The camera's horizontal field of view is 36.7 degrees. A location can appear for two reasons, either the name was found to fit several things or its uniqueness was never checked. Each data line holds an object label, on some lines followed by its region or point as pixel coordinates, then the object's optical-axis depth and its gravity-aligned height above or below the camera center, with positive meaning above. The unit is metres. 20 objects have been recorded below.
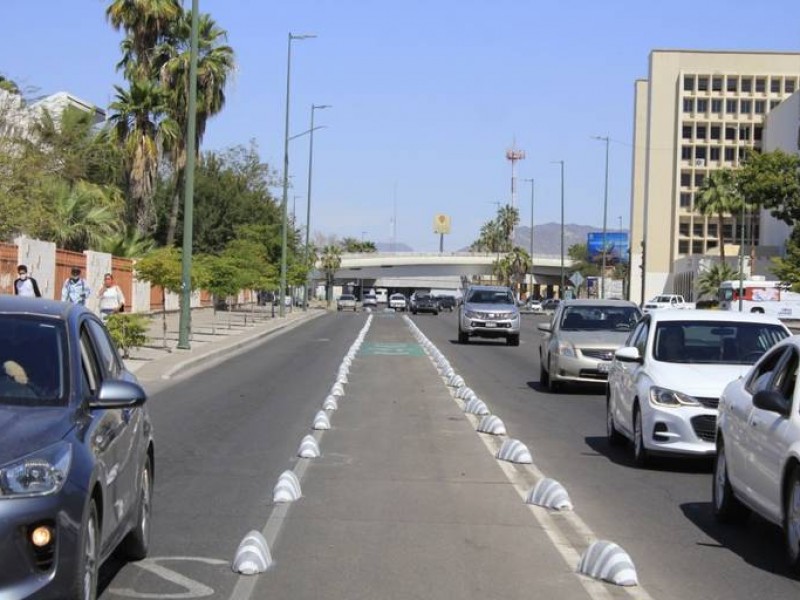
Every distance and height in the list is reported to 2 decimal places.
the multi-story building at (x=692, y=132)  119.19 +15.39
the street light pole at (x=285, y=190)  54.53 +3.94
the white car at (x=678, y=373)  12.02 -0.93
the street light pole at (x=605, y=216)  80.06 +4.63
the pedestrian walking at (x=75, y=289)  25.51 -0.42
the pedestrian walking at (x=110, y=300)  26.70 -0.66
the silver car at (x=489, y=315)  40.03 -1.14
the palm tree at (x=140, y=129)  47.94 +5.71
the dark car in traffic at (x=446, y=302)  108.47 -2.09
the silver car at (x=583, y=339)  21.64 -1.02
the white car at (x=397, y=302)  99.31 -1.99
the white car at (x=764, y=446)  7.81 -1.12
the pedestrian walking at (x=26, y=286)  22.83 -0.35
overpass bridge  128.88 +1.50
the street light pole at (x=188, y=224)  30.12 +1.21
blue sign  124.94 +4.03
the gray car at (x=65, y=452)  5.28 -0.90
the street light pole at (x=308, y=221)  74.05 +3.46
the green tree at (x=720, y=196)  91.12 +6.83
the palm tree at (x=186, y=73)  50.28 +8.39
